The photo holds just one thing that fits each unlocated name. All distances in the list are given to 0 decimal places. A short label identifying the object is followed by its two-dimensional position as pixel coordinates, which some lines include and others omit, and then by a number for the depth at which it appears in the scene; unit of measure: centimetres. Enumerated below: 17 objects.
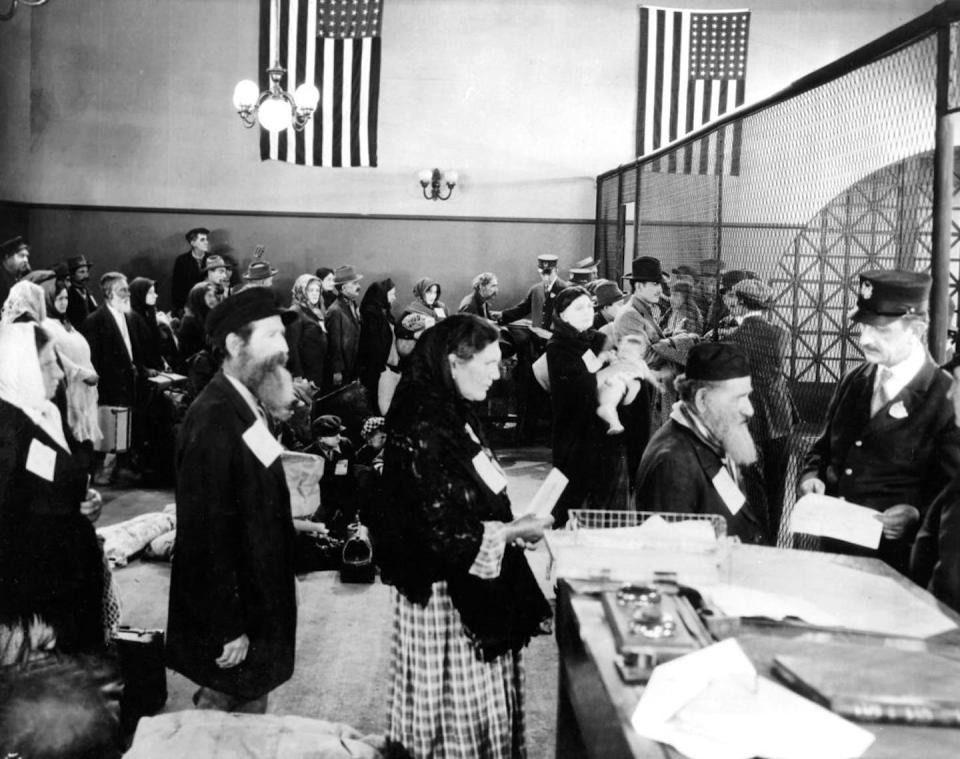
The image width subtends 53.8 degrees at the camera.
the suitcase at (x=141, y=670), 370
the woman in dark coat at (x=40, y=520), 282
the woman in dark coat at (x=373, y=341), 959
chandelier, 859
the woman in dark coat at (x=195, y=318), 814
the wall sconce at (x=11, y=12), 532
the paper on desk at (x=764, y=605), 207
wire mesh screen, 479
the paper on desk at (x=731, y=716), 147
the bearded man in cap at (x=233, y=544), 280
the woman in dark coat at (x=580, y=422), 508
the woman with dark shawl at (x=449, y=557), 269
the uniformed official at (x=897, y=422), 337
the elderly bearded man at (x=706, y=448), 302
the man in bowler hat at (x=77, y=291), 946
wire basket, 235
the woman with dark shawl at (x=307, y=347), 845
